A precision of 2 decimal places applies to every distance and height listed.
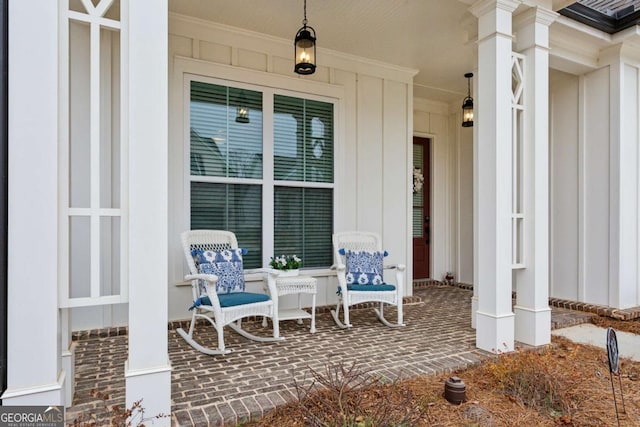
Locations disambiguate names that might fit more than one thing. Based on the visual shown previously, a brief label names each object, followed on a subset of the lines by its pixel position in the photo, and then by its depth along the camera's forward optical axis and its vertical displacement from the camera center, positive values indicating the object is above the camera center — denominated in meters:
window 3.99 +0.50
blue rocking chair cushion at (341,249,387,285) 3.97 -0.57
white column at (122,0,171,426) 1.87 +0.05
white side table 3.61 -0.71
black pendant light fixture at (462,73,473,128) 5.11 +1.39
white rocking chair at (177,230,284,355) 2.97 -0.69
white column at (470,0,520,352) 3.02 +0.28
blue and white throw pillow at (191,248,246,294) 3.34 -0.48
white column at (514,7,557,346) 3.21 +0.35
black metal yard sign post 1.97 -0.72
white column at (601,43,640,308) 4.11 +0.43
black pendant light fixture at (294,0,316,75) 3.30 +1.42
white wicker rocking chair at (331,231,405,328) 3.75 -0.65
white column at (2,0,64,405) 1.64 +0.03
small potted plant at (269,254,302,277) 3.79 -0.52
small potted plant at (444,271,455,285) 6.31 -1.06
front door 6.21 +0.12
